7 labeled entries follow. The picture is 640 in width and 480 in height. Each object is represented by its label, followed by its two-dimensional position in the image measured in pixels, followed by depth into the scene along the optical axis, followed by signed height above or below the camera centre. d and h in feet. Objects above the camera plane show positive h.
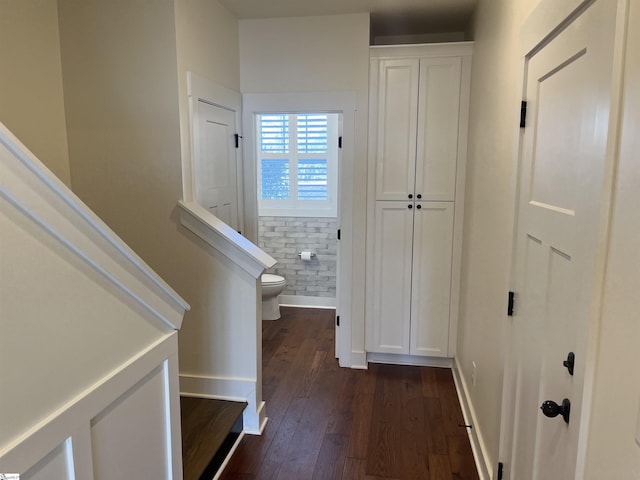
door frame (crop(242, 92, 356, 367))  10.34 +0.17
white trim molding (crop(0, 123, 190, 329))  2.61 -0.34
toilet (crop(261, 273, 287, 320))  14.25 -3.93
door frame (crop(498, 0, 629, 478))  3.01 +0.37
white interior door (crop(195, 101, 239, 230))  8.75 +0.22
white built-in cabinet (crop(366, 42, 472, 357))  10.12 -0.48
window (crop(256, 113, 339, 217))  15.52 +0.35
